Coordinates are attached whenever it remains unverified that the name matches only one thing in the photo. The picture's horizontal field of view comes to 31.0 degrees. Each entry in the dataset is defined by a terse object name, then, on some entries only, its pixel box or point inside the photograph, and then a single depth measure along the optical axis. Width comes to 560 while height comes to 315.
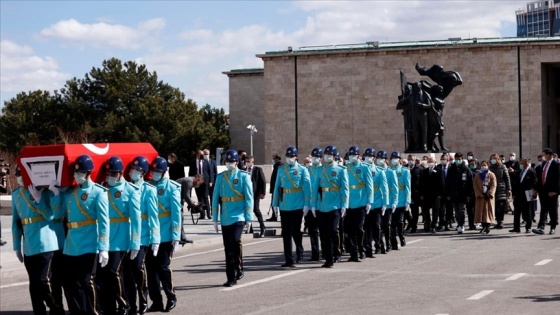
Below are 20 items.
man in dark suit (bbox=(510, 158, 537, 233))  23.22
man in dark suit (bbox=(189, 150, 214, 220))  28.64
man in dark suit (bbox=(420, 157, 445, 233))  24.47
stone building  64.44
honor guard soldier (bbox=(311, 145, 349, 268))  17.12
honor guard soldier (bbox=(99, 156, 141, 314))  11.20
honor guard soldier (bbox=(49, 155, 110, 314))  10.54
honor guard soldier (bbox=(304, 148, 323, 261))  17.55
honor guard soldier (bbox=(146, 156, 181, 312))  12.30
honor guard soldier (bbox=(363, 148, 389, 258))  18.61
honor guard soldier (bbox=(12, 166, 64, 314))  10.71
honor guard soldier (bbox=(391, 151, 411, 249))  19.97
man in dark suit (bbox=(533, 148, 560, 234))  22.33
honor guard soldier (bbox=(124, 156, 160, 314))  11.80
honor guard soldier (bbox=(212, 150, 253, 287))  14.48
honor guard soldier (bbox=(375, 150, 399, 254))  19.17
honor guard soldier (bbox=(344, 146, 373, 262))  17.75
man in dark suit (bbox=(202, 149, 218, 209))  28.89
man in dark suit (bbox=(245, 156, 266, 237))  24.95
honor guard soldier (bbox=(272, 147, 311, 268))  17.17
